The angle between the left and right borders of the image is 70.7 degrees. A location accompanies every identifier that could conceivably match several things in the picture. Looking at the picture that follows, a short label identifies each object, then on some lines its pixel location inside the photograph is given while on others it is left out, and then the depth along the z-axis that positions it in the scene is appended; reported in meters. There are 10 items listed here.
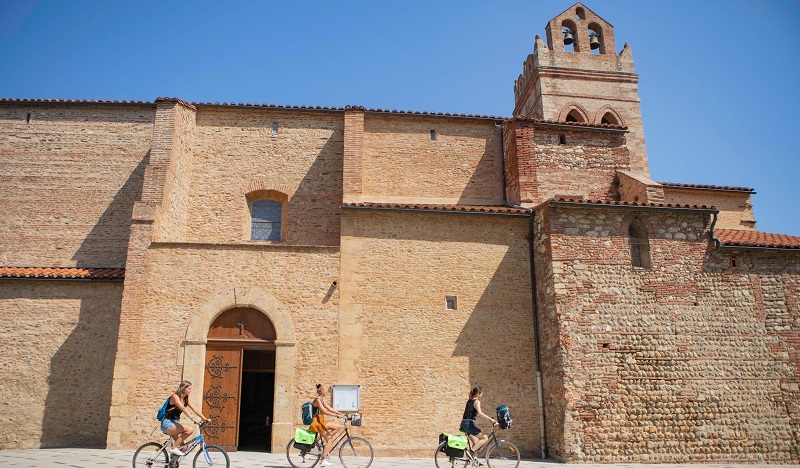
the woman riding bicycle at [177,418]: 8.03
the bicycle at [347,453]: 9.30
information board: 11.37
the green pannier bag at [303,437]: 9.00
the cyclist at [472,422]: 9.29
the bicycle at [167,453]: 7.92
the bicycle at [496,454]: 9.16
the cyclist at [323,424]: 9.23
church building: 12.03
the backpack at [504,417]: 9.64
